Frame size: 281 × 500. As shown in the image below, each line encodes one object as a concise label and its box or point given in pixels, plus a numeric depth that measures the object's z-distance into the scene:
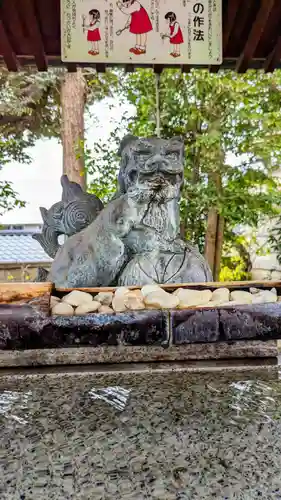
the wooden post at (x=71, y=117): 6.10
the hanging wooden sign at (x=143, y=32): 2.43
